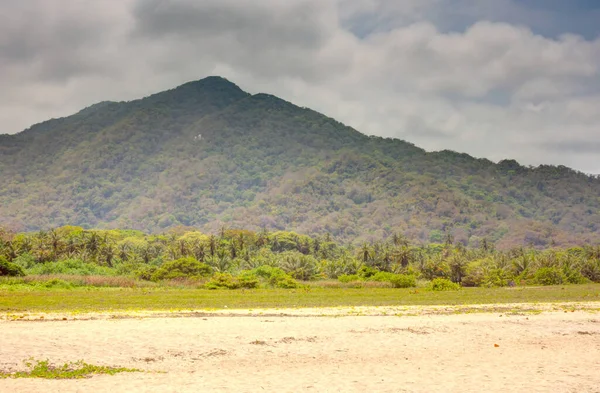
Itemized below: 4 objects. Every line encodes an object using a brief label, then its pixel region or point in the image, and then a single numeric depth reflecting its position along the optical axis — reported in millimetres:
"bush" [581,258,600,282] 103469
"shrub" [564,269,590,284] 94438
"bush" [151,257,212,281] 86125
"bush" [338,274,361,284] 88438
